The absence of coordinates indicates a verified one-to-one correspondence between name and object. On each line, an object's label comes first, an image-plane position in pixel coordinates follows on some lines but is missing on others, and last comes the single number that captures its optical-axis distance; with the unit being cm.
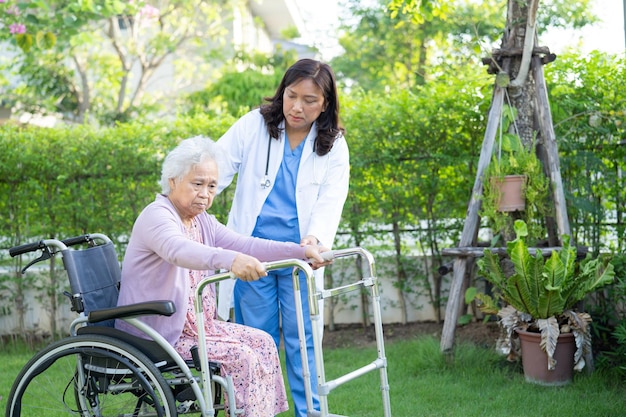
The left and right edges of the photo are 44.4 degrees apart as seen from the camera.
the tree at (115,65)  1201
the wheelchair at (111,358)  230
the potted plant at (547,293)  382
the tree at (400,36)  1434
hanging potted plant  416
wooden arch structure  425
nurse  302
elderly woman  247
